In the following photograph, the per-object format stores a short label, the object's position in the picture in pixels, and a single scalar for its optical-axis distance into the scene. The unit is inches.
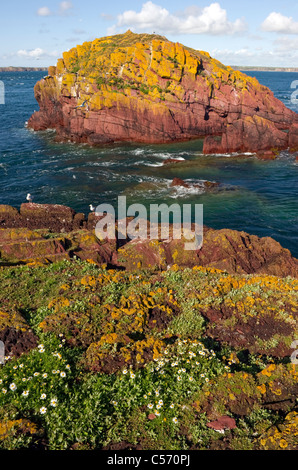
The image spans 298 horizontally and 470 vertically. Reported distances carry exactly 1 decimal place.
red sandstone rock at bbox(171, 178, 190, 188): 1429.6
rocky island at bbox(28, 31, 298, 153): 1995.6
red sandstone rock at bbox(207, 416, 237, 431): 246.1
